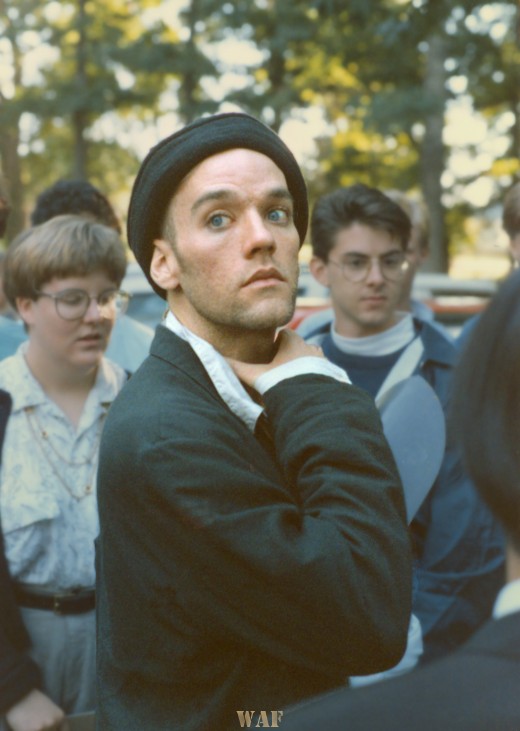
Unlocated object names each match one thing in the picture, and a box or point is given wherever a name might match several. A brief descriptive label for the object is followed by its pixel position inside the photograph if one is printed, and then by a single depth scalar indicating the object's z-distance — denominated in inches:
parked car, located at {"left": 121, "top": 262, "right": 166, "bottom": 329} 338.6
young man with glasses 128.2
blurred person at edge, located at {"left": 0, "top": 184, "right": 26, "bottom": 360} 153.5
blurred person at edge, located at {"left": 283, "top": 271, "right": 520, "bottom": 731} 42.6
